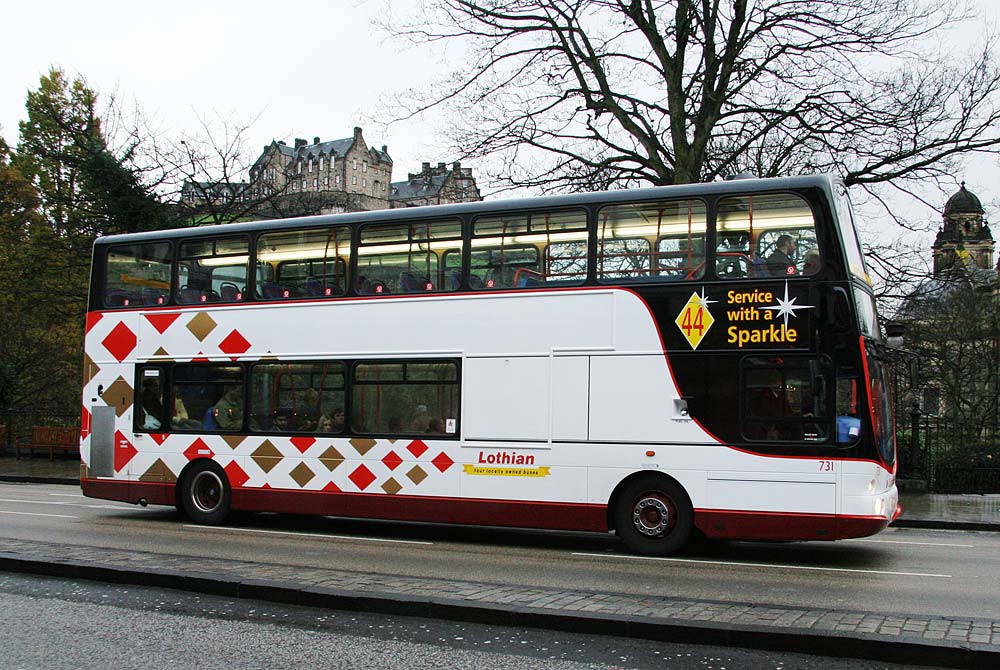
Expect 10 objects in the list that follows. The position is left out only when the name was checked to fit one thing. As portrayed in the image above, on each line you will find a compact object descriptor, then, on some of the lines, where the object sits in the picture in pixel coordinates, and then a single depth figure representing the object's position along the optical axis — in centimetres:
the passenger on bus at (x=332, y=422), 1372
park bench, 2884
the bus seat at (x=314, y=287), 1391
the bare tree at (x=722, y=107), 2181
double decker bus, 1115
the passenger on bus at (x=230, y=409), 1449
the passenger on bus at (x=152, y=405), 1512
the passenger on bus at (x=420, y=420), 1316
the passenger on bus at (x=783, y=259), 1126
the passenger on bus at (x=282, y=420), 1414
